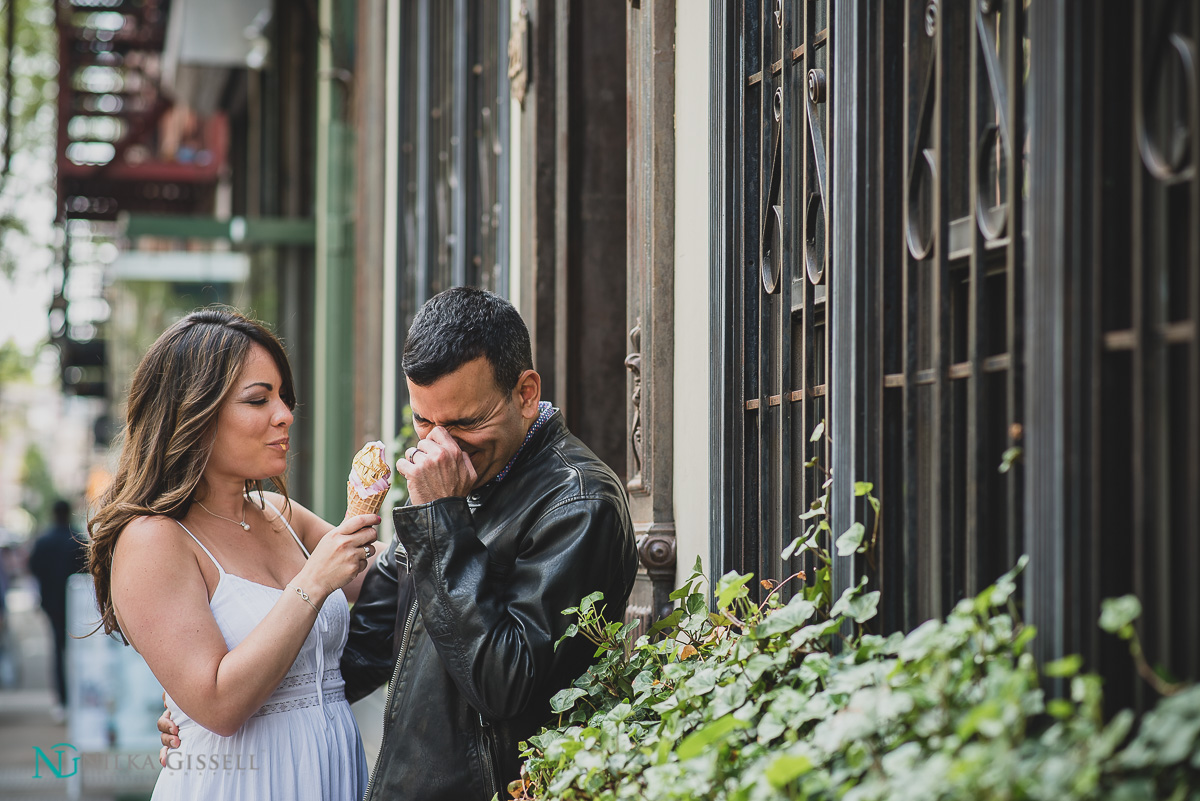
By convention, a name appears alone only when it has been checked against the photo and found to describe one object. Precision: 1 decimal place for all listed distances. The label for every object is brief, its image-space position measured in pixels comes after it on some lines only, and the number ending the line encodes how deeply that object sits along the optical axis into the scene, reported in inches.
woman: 115.4
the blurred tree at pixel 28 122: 820.6
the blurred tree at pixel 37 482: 2603.3
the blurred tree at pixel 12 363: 1331.9
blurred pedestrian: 530.9
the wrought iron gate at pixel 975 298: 66.0
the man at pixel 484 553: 101.9
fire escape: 551.5
